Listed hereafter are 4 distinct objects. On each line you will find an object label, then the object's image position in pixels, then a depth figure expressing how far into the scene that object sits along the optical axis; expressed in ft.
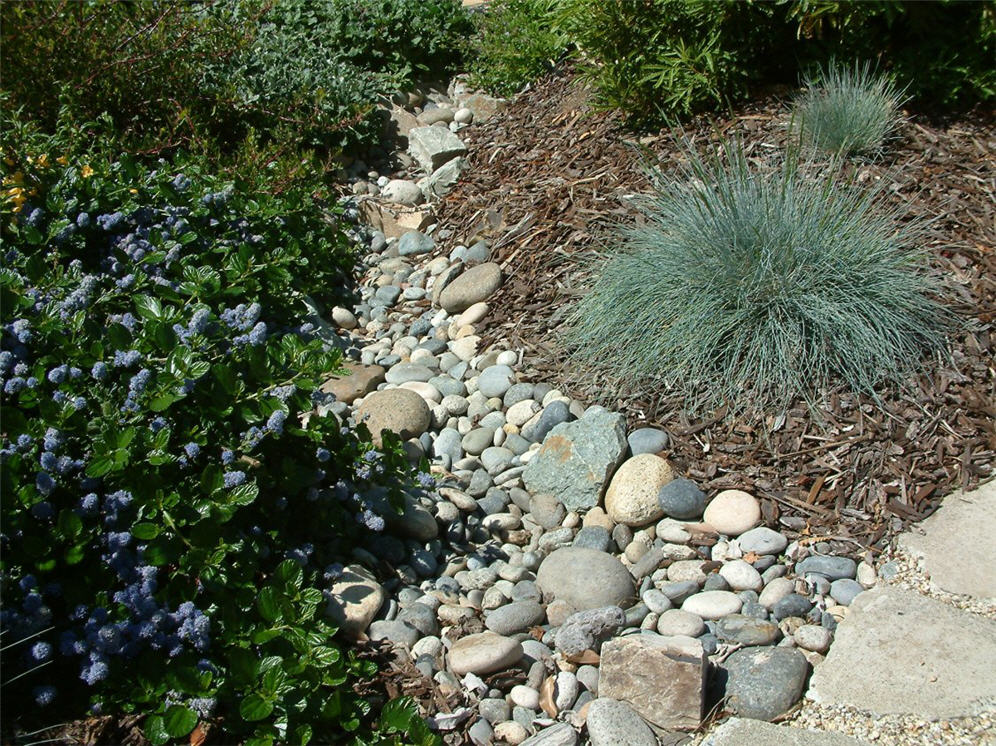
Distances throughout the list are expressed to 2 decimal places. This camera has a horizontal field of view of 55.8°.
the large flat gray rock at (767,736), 8.42
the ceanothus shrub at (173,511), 7.50
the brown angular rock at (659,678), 8.69
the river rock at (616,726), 8.50
